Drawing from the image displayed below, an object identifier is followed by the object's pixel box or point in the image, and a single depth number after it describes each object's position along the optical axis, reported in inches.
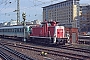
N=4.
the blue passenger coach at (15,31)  1364.5
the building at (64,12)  4790.8
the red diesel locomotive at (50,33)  999.0
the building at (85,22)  4025.1
